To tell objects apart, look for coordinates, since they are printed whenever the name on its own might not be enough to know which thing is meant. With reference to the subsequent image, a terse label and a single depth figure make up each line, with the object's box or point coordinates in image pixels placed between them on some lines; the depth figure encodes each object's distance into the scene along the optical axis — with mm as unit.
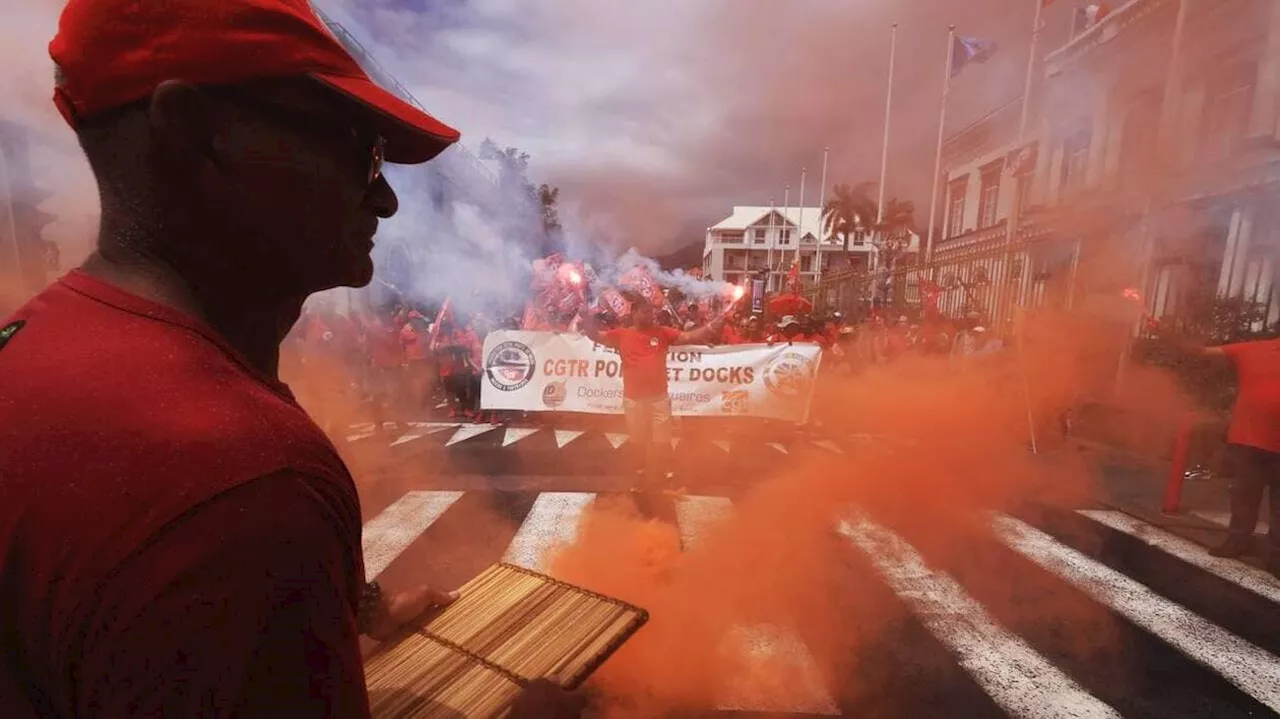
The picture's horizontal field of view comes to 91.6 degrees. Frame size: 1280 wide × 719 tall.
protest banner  9805
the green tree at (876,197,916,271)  43406
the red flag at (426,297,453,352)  10828
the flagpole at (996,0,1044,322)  12008
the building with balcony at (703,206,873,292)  64375
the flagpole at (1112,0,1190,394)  9086
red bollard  6281
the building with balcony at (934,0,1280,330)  9383
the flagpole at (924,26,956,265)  22531
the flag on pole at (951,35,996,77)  19531
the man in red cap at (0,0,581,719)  629
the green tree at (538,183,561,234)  22503
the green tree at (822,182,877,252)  51062
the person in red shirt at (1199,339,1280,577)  5082
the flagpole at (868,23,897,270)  24375
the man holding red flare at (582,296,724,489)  6734
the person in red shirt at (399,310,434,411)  10656
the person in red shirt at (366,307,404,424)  10102
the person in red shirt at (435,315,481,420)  10688
